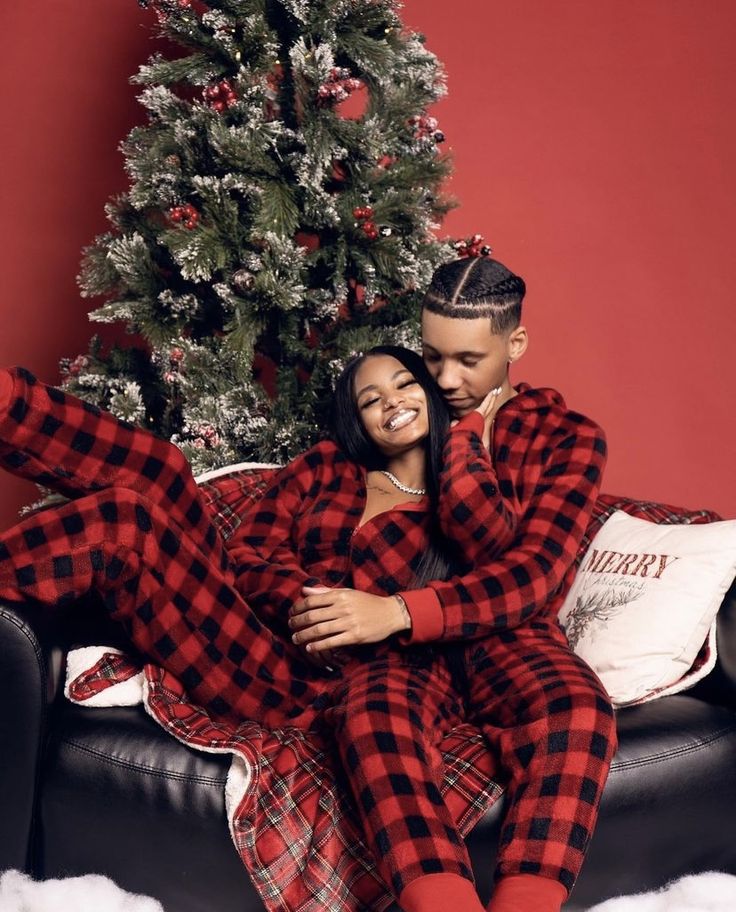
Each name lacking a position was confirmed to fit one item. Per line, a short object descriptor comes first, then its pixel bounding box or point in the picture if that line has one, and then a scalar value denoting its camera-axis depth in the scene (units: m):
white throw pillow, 1.71
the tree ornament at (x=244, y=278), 2.31
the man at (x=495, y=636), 1.28
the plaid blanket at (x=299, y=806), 1.35
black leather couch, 1.42
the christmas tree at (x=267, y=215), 2.29
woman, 1.37
